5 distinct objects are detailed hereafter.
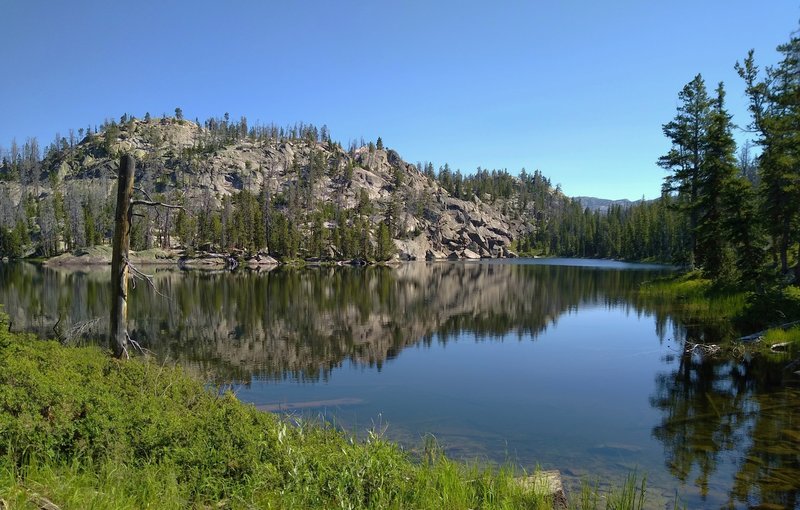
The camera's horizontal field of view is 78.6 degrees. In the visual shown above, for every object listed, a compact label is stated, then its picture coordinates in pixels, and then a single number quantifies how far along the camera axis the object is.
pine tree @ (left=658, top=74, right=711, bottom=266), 48.21
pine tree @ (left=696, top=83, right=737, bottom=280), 35.78
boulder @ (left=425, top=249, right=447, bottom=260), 172.84
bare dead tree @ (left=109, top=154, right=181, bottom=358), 13.63
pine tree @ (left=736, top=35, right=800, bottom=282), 25.88
